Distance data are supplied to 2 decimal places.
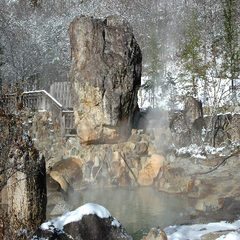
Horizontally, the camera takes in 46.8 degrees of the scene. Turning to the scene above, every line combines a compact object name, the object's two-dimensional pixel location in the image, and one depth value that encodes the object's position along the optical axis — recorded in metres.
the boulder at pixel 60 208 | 8.48
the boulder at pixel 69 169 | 12.91
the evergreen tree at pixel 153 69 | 25.95
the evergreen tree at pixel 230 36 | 21.59
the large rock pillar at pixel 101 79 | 13.55
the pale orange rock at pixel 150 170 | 12.45
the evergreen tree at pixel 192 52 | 22.30
